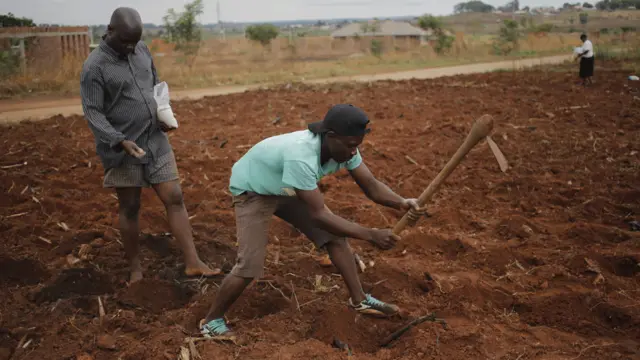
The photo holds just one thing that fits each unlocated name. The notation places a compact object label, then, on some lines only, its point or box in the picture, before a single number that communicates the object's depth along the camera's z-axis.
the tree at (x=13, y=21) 15.08
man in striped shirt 4.02
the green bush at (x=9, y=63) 15.08
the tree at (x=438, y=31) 29.70
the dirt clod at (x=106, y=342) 3.58
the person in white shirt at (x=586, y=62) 14.47
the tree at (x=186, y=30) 20.17
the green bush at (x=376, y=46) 33.86
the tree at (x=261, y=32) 41.19
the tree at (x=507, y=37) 29.77
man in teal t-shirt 3.22
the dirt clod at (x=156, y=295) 4.24
